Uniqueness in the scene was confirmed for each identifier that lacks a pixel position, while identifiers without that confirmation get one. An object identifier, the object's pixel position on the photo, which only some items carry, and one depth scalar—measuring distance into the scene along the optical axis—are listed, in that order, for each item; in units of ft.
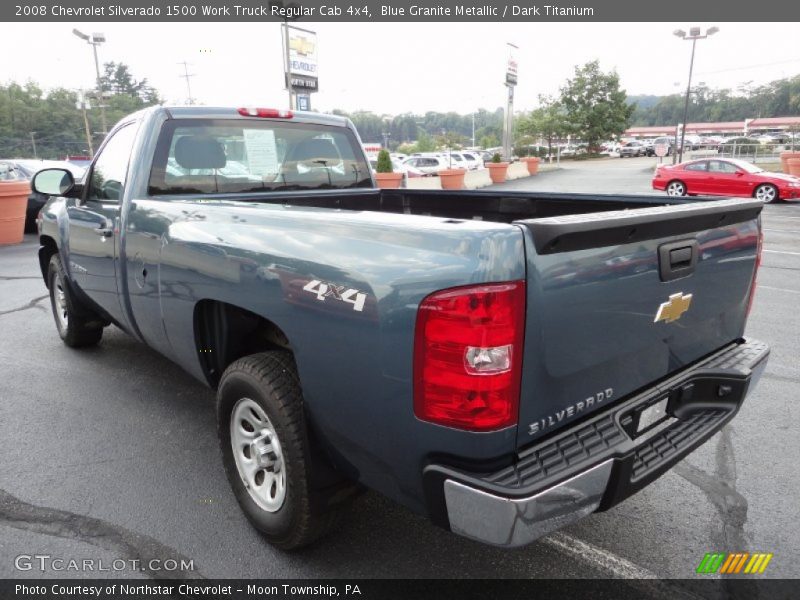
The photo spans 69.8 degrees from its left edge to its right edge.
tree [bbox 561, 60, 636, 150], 206.90
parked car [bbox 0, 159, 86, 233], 43.29
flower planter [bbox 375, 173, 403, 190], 65.40
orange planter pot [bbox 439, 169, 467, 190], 79.97
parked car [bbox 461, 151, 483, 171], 129.90
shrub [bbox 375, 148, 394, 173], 70.69
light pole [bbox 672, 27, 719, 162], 106.01
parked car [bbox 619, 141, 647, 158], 202.08
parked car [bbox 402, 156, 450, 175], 112.88
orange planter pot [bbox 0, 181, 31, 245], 37.78
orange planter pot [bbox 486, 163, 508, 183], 98.43
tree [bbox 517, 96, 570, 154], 212.64
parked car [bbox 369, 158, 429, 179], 92.70
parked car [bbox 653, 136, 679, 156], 171.00
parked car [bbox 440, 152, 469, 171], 120.06
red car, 61.26
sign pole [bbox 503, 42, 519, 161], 116.57
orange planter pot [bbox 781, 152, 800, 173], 78.12
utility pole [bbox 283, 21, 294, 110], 74.87
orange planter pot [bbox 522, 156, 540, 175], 124.16
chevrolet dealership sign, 79.71
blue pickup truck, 5.61
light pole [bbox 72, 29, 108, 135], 118.22
